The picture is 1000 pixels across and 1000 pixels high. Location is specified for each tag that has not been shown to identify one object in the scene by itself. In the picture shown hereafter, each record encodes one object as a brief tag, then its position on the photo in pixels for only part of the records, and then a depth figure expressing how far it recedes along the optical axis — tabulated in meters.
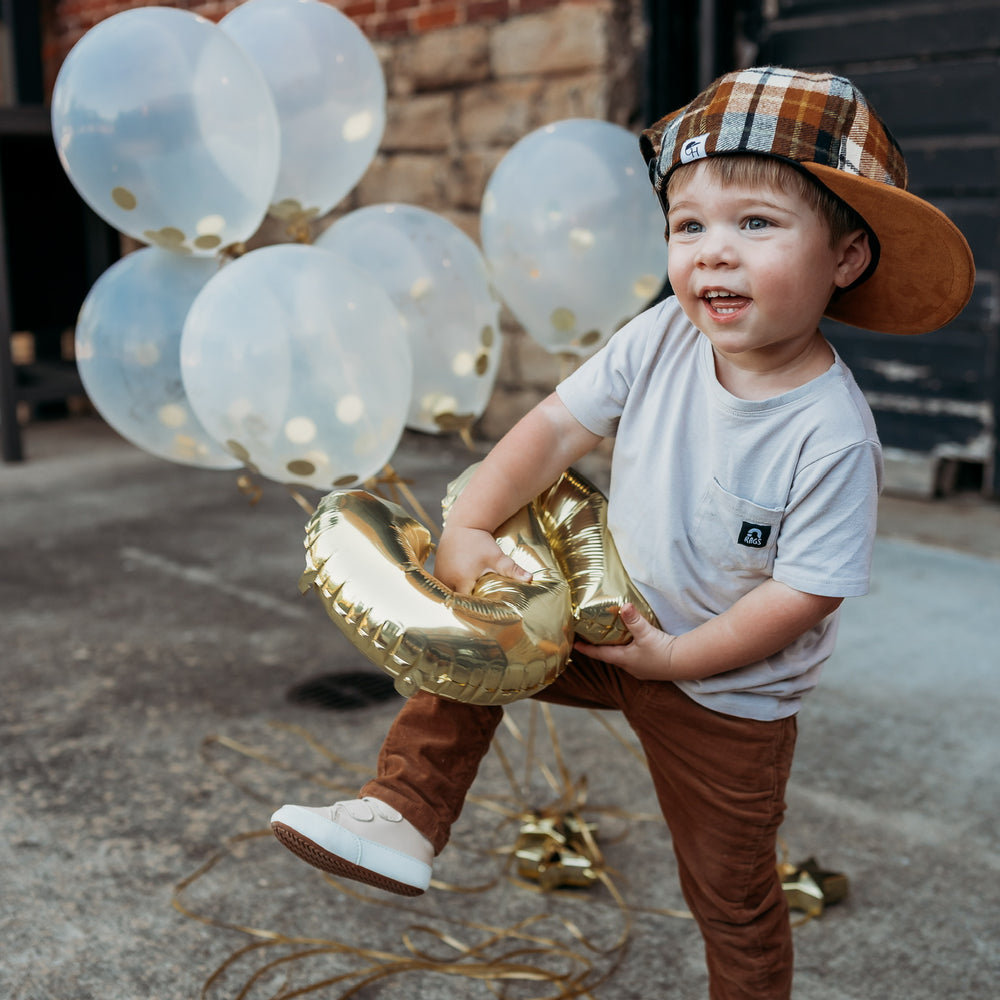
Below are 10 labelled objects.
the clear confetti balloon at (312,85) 1.79
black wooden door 3.76
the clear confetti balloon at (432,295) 1.86
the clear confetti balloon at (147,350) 1.77
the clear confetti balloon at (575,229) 1.87
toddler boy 1.18
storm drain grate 2.58
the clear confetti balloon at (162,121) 1.61
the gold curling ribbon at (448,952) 1.63
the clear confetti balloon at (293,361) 1.56
